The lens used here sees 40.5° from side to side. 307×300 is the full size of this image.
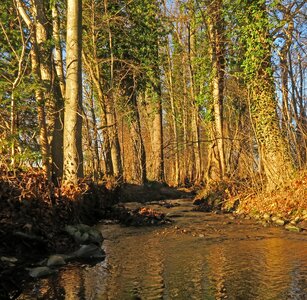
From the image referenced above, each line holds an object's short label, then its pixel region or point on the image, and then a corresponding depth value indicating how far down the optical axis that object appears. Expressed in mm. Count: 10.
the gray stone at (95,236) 9289
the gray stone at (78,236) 9034
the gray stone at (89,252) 8225
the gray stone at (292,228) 10772
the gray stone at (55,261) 7371
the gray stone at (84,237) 9091
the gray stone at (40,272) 6691
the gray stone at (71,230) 9208
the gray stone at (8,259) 7074
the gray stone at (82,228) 9590
